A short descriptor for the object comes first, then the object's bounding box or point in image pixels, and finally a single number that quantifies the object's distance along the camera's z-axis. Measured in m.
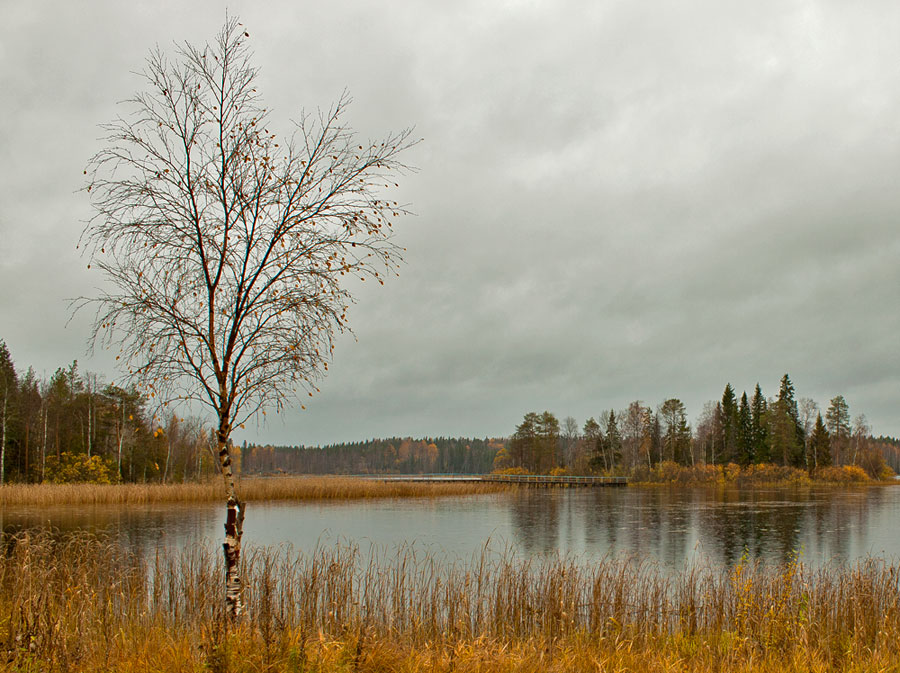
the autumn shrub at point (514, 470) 98.25
